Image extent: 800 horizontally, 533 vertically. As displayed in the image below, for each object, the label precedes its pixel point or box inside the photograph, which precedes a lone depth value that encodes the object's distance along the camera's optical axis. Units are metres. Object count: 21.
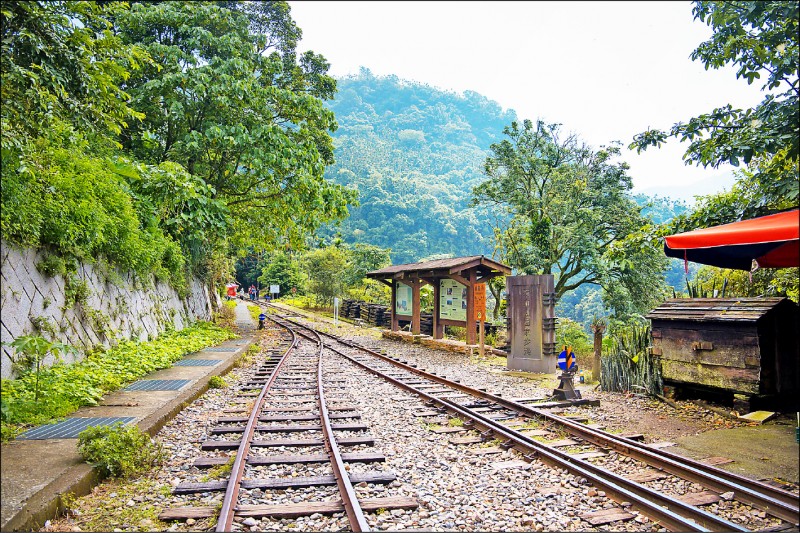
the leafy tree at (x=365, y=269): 38.16
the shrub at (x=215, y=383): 9.02
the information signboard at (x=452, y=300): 16.39
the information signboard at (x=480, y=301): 14.16
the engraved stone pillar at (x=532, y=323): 10.99
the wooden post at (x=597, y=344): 10.21
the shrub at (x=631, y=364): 8.52
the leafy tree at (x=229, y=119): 14.53
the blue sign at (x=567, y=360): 8.06
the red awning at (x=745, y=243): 4.08
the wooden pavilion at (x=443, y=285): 15.37
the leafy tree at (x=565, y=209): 21.36
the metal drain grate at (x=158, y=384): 8.05
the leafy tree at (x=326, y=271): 37.19
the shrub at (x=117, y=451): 4.50
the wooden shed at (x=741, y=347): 6.71
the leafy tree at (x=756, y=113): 5.79
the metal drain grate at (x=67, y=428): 5.22
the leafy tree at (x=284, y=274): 53.62
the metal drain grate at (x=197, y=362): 10.91
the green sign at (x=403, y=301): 19.83
